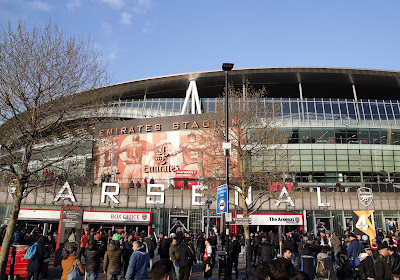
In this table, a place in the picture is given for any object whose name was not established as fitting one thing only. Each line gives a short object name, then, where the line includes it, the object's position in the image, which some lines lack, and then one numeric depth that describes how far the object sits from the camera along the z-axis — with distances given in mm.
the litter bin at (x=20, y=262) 14109
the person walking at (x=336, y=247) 15844
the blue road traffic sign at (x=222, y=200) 13766
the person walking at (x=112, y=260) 11281
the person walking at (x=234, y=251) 15688
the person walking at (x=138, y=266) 8023
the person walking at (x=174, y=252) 13107
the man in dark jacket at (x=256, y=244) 20103
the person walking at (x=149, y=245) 15812
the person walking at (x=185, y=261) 12391
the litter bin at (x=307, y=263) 10777
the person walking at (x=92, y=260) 10977
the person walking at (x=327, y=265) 9156
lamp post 13941
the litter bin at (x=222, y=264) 12745
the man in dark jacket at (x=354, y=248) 14416
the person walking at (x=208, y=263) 12695
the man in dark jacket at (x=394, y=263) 10789
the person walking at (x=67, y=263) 10031
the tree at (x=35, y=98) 14562
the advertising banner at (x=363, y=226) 19297
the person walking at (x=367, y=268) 10414
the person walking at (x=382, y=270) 9289
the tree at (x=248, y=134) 23172
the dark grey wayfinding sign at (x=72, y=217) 18125
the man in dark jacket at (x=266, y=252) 14133
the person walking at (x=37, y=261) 12156
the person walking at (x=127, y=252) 14695
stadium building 36156
